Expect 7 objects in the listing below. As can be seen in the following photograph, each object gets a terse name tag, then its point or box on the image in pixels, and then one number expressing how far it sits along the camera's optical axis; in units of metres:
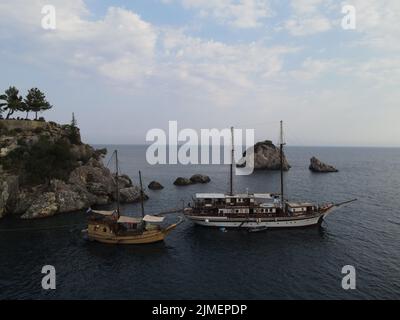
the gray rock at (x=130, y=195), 82.56
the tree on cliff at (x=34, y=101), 85.56
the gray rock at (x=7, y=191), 67.19
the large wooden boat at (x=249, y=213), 61.16
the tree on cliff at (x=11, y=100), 82.12
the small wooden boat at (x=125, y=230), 52.06
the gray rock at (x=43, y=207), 65.69
